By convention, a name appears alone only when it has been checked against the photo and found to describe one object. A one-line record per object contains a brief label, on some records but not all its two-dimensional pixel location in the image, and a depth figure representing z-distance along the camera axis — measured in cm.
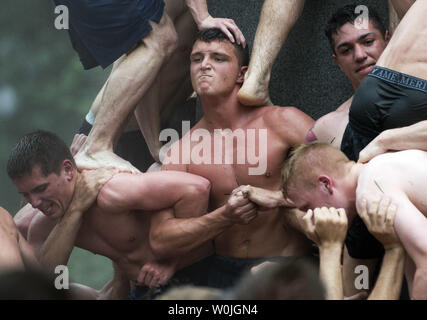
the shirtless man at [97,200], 751
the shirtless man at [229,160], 755
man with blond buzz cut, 541
